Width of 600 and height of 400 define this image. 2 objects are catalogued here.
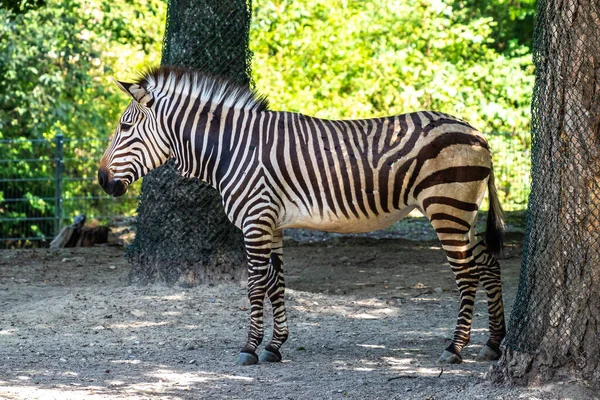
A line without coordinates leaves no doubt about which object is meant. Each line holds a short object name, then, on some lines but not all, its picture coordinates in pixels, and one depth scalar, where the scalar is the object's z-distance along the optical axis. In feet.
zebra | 44.09
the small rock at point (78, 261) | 77.82
